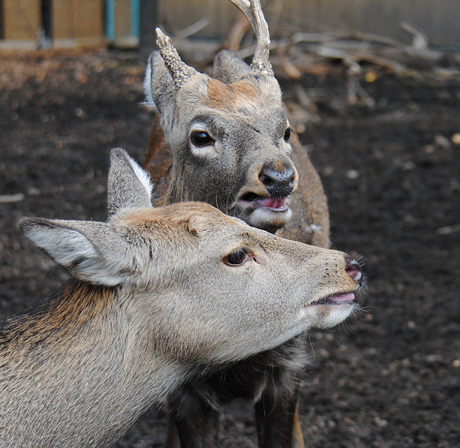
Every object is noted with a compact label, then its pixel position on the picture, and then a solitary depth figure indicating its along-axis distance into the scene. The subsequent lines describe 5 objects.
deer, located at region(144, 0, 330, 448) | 3.69
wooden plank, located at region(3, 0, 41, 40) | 14.21
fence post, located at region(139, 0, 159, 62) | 12.25
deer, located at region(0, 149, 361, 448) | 2.78
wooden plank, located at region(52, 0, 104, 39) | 14.23
